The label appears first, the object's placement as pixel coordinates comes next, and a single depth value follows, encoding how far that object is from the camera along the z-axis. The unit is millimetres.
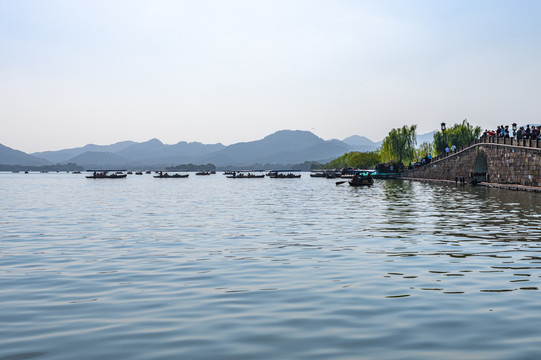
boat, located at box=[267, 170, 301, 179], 162225
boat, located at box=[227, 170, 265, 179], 169862
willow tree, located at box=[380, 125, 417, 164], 132250
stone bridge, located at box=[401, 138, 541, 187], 56375
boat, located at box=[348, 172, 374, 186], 81688
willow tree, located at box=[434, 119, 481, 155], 125750
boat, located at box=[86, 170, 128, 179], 168725
